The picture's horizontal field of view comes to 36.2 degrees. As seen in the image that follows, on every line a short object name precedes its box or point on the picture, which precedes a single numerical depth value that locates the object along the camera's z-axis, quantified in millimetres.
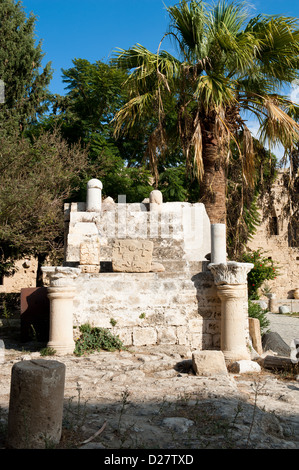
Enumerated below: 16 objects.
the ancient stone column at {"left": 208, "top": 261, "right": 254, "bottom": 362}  7016
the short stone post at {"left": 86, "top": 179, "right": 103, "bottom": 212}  9805
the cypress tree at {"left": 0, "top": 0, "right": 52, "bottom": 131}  15969
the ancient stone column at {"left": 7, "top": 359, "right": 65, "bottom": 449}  3061
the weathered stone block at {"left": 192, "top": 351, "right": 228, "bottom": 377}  5672
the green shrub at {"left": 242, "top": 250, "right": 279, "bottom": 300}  18094
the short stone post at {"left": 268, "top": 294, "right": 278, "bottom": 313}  18203
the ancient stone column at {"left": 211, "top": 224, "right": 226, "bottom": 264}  8302
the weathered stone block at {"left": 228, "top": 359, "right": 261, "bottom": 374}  6402
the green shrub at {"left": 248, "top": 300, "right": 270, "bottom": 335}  10396
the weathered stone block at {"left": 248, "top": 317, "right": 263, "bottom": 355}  8297
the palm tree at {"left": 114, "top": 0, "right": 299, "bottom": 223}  9781
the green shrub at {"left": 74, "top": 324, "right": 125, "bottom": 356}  6926
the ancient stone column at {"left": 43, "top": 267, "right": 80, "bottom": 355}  6766
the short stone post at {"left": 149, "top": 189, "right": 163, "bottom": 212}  10039
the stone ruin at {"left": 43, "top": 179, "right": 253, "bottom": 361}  6930
